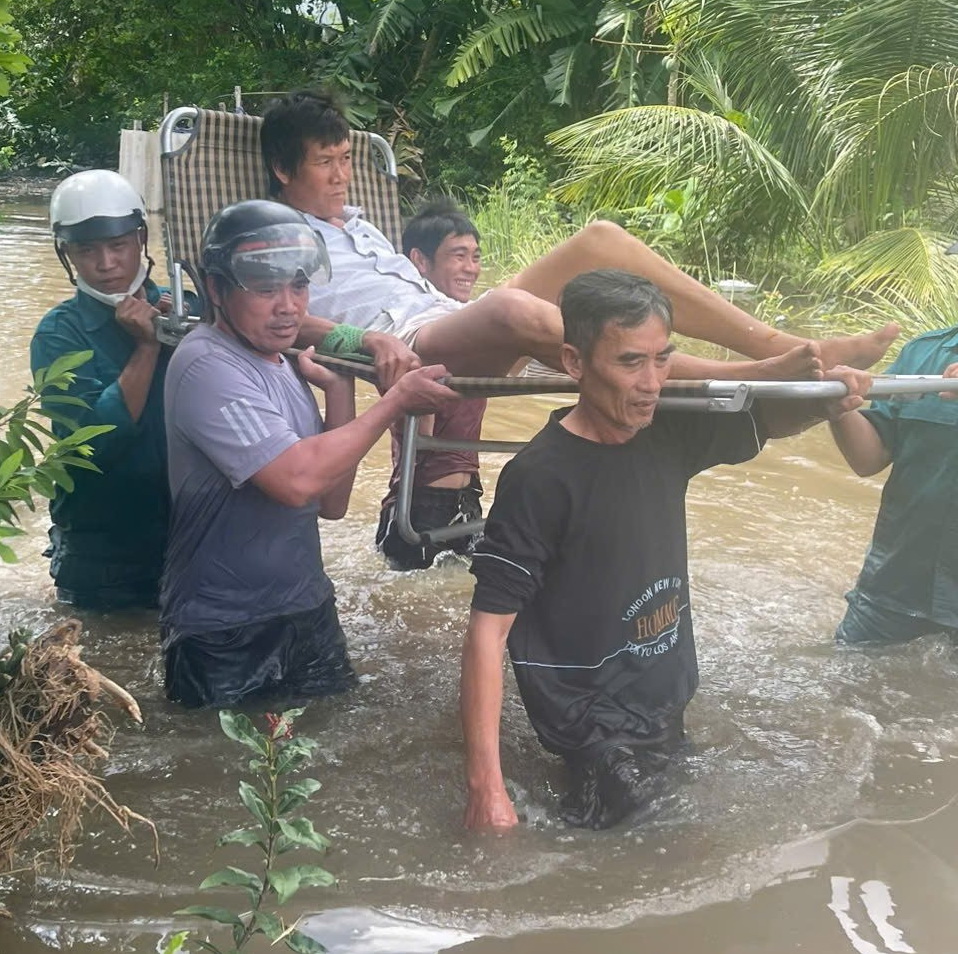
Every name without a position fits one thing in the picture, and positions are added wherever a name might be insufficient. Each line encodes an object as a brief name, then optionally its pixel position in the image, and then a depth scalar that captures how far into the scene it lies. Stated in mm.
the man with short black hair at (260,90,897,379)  3563
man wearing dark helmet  3330
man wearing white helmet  4098
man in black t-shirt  2939
